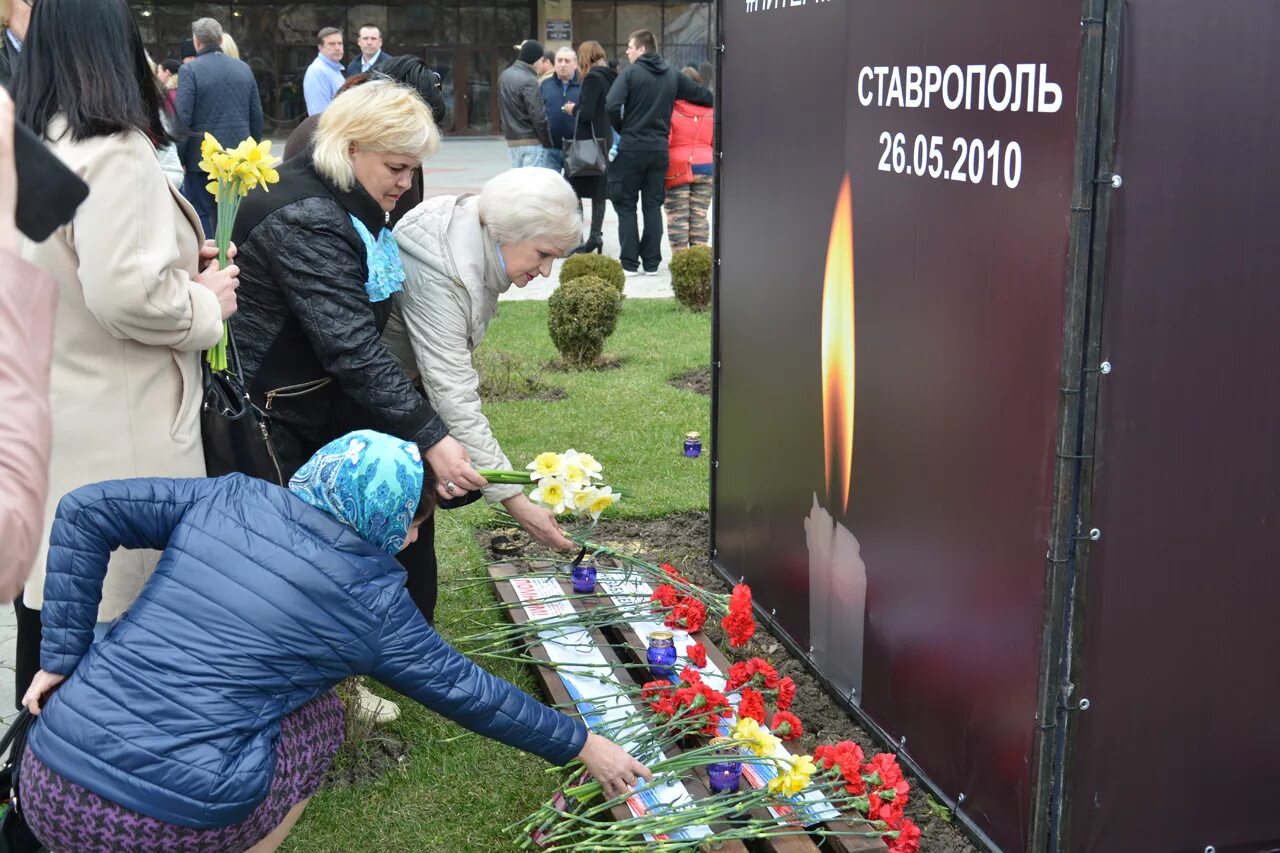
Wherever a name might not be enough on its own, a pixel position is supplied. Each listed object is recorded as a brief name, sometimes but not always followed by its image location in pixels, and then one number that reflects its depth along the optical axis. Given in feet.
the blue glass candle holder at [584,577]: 14.79
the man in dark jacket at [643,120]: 37.93
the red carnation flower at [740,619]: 12.61
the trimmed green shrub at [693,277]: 34.40
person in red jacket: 39.55
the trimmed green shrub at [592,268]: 32.58
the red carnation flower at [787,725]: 10.87
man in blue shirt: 38.86
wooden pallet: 10.18
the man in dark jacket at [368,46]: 39.91
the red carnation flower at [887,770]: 10.06
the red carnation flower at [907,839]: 9.75
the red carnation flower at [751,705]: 10.81
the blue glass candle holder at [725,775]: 10.42
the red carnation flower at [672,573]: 14.55
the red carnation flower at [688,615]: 13.48
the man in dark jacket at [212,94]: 33.58
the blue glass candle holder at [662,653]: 12.52
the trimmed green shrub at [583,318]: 28.09
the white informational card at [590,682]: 10.63
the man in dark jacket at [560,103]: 42.88
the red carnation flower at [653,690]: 11.63
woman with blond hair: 11.06
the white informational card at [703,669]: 10.45
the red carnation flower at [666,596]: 13.96
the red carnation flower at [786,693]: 11.44
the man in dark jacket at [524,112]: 41.55
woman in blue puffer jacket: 7.86
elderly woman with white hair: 11.82
